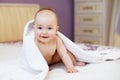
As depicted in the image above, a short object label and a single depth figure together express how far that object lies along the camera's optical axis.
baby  0.96
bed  0.90
